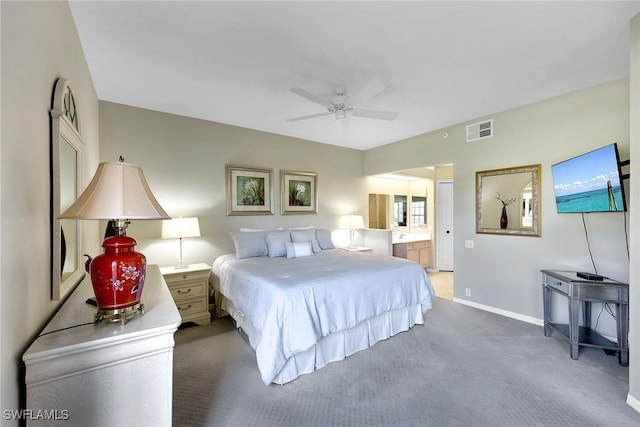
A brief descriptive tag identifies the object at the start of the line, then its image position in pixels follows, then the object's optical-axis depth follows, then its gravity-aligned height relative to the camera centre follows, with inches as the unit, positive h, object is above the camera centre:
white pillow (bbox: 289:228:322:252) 162.9 -13.4
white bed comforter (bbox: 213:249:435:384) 88.0 -31.0
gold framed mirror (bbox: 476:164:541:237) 132.3 +6.6
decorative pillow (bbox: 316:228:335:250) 176.9 -16.0
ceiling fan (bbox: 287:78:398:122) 99.1 +45.1
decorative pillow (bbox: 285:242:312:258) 148.6 -19.4
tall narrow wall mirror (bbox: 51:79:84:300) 52.7 +6.8
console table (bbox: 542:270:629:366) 95.3 -32.6
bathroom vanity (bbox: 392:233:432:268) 227.9 -28.7
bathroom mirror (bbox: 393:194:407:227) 264.7 +4.3
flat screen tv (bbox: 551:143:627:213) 92.7 +11.5
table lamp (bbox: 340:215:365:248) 203.2 -5.6
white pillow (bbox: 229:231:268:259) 145.6 -15.6
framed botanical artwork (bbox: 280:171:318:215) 184.1 +16.3
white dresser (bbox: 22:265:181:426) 38.7 -24.6
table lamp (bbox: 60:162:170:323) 46.1 -0.2
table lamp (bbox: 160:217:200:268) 131.6 -6.1
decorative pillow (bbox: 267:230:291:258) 150.2 -16.3
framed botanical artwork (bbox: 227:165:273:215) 162.6 +15.6
